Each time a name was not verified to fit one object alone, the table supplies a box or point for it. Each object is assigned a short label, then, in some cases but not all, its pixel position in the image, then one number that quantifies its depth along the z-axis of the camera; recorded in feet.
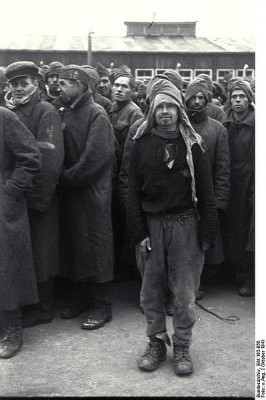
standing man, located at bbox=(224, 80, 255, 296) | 16.78
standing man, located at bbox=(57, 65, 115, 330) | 14.37
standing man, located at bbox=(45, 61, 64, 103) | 20.71
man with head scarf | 11.72
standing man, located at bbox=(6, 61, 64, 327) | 13.79
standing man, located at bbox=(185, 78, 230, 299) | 15.98
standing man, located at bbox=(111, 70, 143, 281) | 17.22
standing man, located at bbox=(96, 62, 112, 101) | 24.04
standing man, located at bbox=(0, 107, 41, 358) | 12.89
